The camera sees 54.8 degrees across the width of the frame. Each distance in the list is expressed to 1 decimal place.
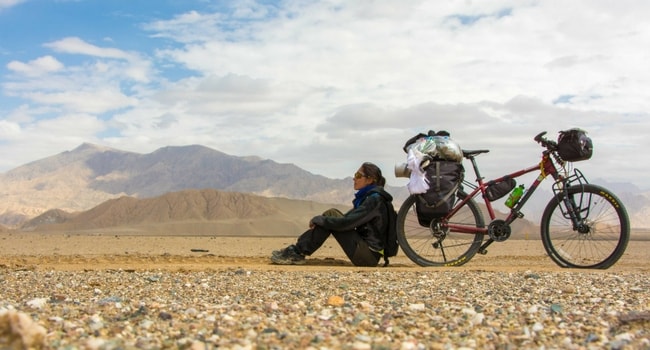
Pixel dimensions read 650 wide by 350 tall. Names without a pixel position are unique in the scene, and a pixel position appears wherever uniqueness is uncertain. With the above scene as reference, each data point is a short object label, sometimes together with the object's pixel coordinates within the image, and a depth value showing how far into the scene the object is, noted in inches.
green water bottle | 286.5
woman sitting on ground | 281.9
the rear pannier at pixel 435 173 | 281.7
